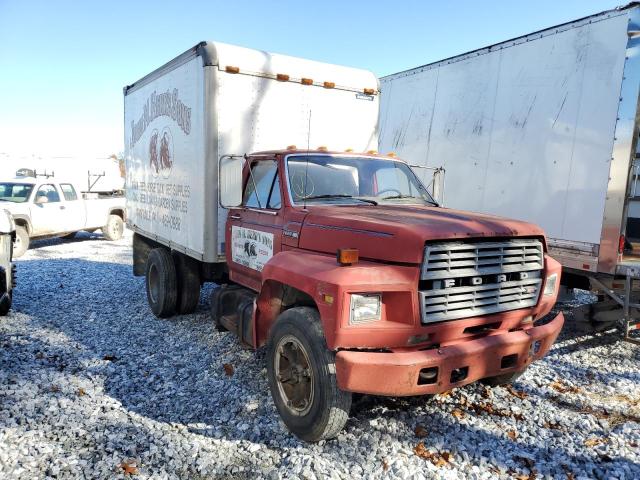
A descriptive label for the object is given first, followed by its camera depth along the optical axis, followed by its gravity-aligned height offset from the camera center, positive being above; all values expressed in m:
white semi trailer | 5.13 +0.64
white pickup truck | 11.68 -1.08
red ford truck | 3.18 -0.58
